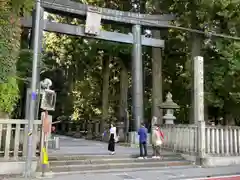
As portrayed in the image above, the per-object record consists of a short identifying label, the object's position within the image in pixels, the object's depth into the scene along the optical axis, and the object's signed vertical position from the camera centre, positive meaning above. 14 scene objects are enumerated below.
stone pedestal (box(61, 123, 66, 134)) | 34.26 -0.48
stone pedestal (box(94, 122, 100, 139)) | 25.27 -0.32
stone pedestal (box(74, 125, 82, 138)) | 28.79 -0.86
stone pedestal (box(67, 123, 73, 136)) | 31.42 -0.65
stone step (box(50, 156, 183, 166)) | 11.45 -1.46
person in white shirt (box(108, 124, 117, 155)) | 13.87 -0.97
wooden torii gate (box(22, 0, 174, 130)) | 18.00 +5.90
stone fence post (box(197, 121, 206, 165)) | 13.43 -0.71
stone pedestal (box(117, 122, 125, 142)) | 21.39 -0.38
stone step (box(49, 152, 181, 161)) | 11.85 -1.32
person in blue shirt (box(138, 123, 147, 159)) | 13.60 -0.69
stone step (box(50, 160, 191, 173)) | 11.09 -1.61
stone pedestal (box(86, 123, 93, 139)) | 25.68 -0.72
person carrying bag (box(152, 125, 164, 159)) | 13.75 -0.76
